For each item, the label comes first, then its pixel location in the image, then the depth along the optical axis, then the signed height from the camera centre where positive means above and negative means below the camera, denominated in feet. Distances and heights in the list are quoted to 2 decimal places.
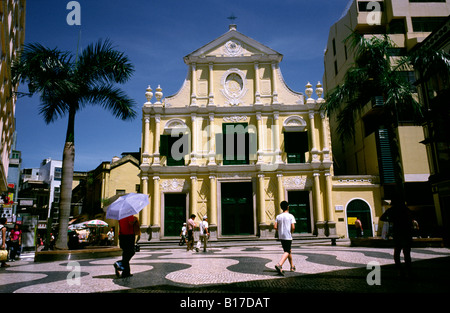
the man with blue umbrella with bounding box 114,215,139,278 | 21.68 -1.37
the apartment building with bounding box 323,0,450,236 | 72.74 +23.88
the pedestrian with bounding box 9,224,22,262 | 40.60 -2.93
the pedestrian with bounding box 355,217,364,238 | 66.18 -3.03
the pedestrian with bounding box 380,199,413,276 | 21.26 -0.96
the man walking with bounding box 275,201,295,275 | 23.35 -1.07
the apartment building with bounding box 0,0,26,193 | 40.52 +21.69
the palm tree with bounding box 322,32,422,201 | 42.11 +16.63
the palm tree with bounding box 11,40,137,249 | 39.52 +16.57
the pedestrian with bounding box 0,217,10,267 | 32.13 -1.82
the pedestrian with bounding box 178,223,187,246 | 62.49 -3.89
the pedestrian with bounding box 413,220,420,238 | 45.20 -2.33
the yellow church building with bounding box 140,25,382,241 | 74.49 +12.93
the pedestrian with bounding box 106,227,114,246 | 80.70 -5.01
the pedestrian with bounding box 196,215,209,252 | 47.09 -2.10
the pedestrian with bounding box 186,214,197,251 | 47.39 -2.62
